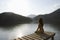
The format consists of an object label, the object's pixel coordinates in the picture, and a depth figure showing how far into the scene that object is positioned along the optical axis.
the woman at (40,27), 2.75
